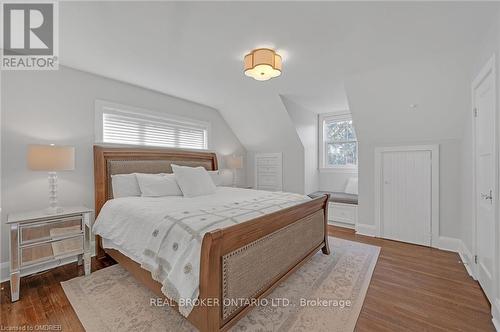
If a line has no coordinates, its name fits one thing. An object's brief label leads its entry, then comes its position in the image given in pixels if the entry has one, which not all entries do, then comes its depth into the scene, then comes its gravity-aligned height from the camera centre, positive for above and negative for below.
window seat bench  4.02 -0.85
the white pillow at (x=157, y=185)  2.89 -0.26
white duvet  1.63 -0.52
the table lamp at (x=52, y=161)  2.19 +0.05
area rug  1.66 -1.18
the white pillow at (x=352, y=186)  4.53 -0.45
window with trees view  4.78 +0.48
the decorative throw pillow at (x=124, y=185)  2.86 -0.26
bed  1.41 -0.65
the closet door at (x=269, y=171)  5.07 -0.15
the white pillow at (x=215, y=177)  3.97 -0.21
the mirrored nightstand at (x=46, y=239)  1.99 -0.71
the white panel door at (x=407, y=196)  3.32 -0.50
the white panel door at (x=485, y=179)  1.86 -0.14
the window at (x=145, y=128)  3.15 +0.61
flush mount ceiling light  2.29 +1.05
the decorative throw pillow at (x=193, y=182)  3.04 -0.23
